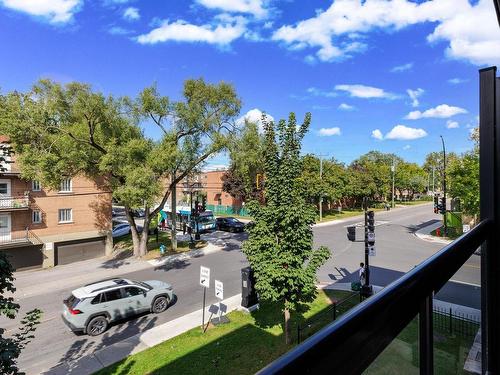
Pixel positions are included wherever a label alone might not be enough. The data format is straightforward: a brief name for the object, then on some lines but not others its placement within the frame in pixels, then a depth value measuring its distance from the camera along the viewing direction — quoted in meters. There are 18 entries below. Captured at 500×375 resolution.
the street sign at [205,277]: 11.77
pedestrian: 14.67
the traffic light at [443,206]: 26.81
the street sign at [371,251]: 14.50
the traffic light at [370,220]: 14.57
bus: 33.69
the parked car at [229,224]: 32.81
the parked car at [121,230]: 31.89
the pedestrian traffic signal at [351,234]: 14.60
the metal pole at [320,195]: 39.20
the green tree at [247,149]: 21.58
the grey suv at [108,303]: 11.35
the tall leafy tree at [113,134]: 17.02
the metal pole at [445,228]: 28.49
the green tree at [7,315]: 3.77
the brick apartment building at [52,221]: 21.09
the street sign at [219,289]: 11.63
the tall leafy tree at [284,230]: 9.59
